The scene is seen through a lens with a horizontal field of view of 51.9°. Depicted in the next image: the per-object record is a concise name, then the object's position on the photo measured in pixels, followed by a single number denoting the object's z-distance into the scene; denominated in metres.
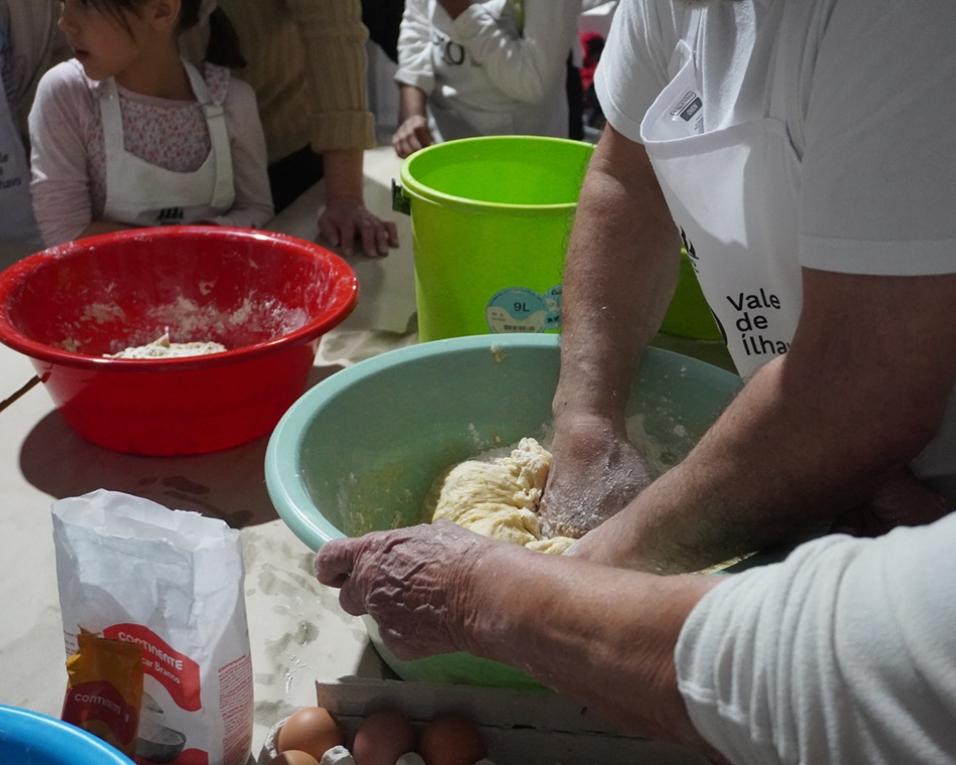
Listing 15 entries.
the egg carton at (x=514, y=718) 0.97
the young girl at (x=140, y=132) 1.97
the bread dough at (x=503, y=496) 1.16
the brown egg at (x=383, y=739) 0.95
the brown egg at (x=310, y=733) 0.96
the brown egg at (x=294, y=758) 0.93
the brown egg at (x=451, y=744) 0.96
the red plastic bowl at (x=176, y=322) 1.32
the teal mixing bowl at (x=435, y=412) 1.16
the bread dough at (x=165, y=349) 1.52
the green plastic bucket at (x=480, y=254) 1.43
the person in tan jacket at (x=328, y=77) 2.11
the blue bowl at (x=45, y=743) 0.72
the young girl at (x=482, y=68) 2.40
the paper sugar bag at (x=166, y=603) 0.87
